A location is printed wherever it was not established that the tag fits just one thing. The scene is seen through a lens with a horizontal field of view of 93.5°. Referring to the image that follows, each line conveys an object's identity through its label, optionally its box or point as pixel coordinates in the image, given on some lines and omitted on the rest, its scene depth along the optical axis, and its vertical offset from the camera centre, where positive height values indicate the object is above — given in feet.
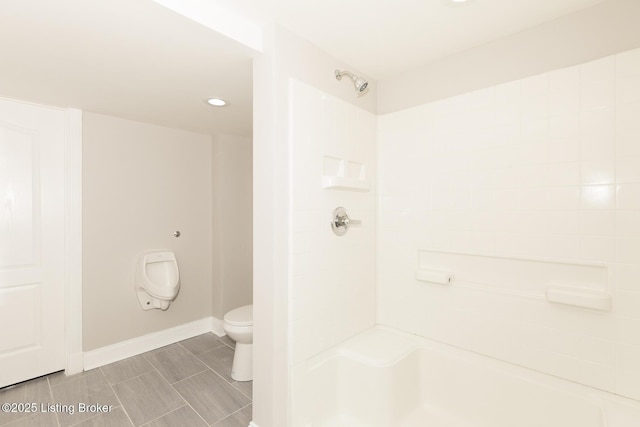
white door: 7.27 -0.72
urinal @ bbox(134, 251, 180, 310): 8.99 -2.08
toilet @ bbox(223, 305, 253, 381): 7.42 -3.31
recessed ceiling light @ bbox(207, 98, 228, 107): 7.50 +2.80
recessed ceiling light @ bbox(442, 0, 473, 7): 4.42 +3.11
